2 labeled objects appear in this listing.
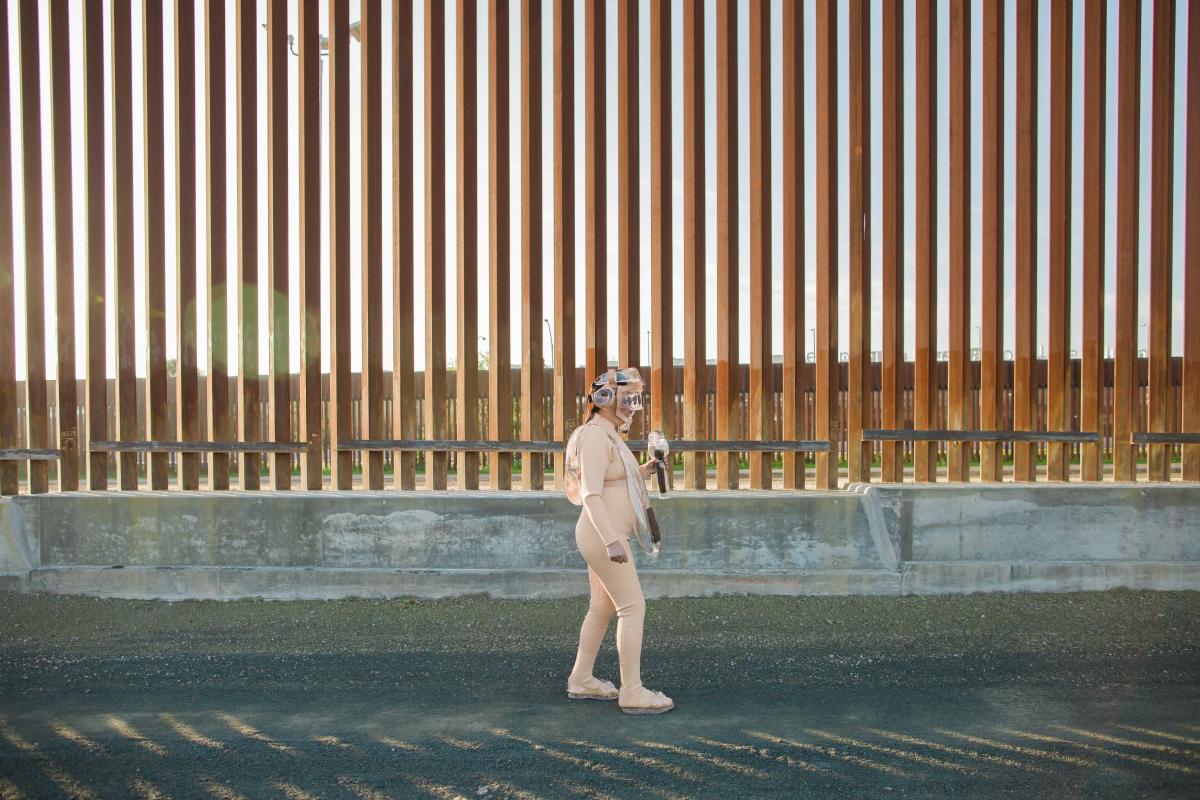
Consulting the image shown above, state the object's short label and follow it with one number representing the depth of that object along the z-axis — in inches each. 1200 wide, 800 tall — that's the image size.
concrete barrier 282.8
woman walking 190.4
